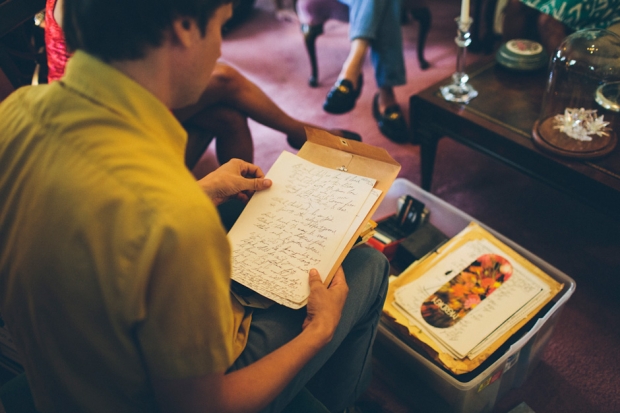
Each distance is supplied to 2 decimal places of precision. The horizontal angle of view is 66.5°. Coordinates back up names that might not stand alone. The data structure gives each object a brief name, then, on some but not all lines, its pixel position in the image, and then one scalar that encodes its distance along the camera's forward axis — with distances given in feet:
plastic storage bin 3.06
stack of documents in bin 3.29
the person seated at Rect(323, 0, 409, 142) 5.93
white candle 4.11
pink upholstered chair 6.52
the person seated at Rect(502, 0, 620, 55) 5.03
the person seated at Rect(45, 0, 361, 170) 4.23
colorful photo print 3.44
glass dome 3.70
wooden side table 3.51
